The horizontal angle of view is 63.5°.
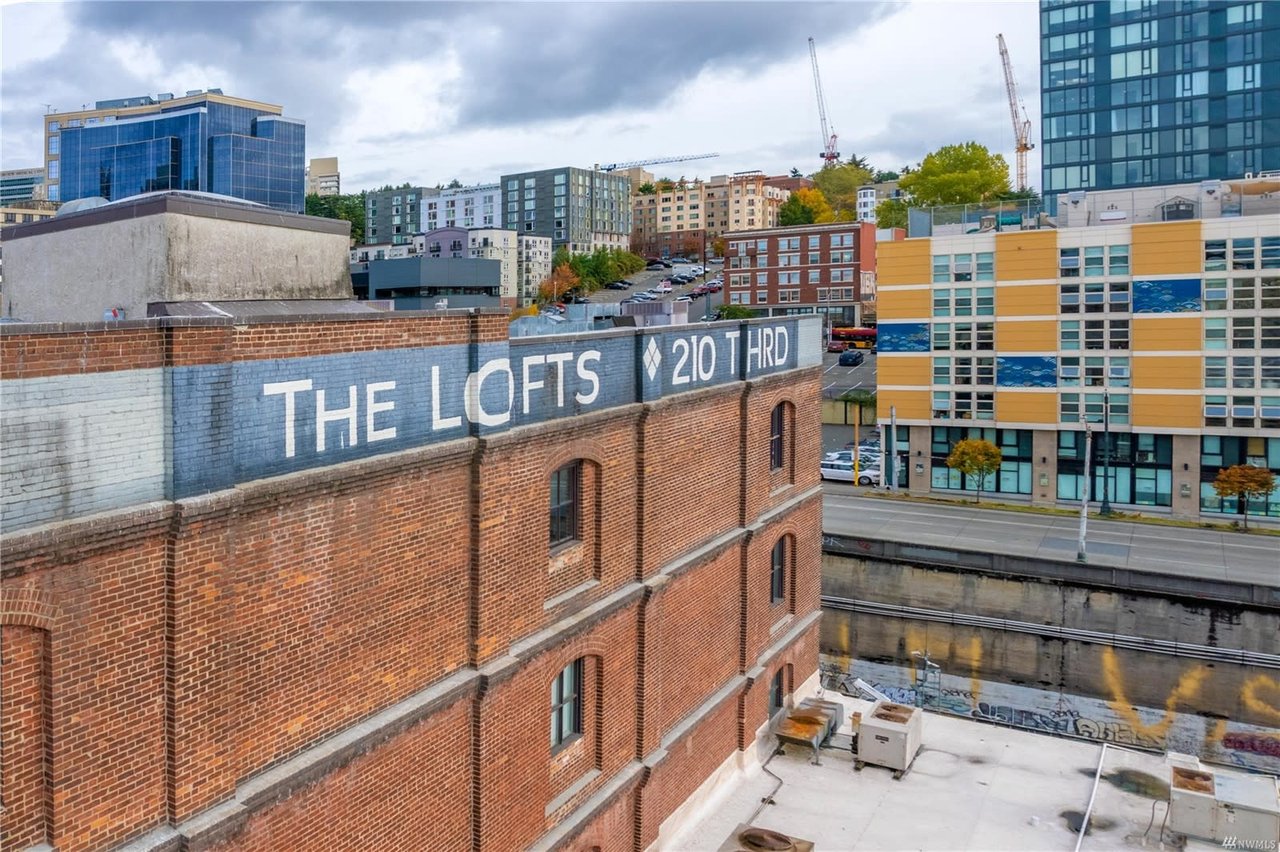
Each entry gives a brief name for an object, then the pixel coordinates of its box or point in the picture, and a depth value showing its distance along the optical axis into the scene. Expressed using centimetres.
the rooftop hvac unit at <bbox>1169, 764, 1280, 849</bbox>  1972
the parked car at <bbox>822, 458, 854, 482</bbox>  5747
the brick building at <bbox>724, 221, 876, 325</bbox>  9819
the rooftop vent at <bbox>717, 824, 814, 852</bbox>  1830
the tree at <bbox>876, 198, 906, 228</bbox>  9994
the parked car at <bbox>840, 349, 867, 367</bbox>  8638
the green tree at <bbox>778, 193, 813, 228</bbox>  14025
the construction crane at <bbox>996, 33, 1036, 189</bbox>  13762
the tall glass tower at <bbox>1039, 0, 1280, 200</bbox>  7769
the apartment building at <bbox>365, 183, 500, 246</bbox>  16250
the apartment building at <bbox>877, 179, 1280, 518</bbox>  4650
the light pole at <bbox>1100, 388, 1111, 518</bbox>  4812
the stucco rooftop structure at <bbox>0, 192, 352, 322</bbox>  1370
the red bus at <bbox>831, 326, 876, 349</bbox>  9312
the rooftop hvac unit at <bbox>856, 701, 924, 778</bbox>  2303
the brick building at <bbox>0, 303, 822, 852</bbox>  882
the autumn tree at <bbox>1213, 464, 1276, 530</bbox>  4469
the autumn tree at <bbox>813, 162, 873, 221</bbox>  17212
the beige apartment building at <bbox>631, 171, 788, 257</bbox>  16312
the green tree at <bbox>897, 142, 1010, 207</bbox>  8962
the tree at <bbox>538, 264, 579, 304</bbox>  12444
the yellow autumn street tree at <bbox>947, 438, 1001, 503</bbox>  5031
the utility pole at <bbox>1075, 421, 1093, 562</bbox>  3884
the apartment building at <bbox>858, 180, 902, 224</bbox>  17062
